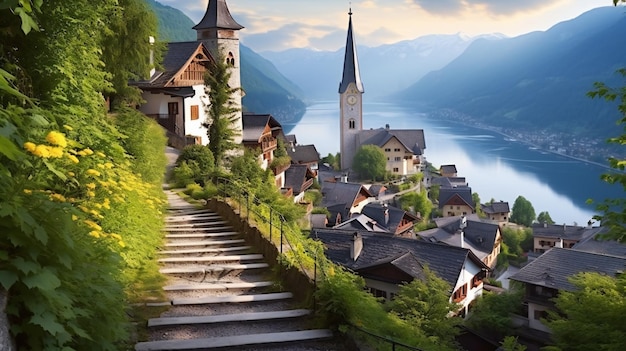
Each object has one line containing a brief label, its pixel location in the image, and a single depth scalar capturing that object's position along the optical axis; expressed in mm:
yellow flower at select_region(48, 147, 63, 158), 3926
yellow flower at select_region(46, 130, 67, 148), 4099
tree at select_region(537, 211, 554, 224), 61825
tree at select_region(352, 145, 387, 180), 64375
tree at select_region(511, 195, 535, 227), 64312
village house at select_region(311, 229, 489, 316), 22656
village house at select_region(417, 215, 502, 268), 41812
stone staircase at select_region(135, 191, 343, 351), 5820
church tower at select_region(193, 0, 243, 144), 30453
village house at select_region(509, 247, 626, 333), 22312
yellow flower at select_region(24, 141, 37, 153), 3703
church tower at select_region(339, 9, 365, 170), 75688
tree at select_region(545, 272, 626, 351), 9055
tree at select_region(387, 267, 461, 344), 15266
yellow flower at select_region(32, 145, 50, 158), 3727
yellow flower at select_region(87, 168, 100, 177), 5611
